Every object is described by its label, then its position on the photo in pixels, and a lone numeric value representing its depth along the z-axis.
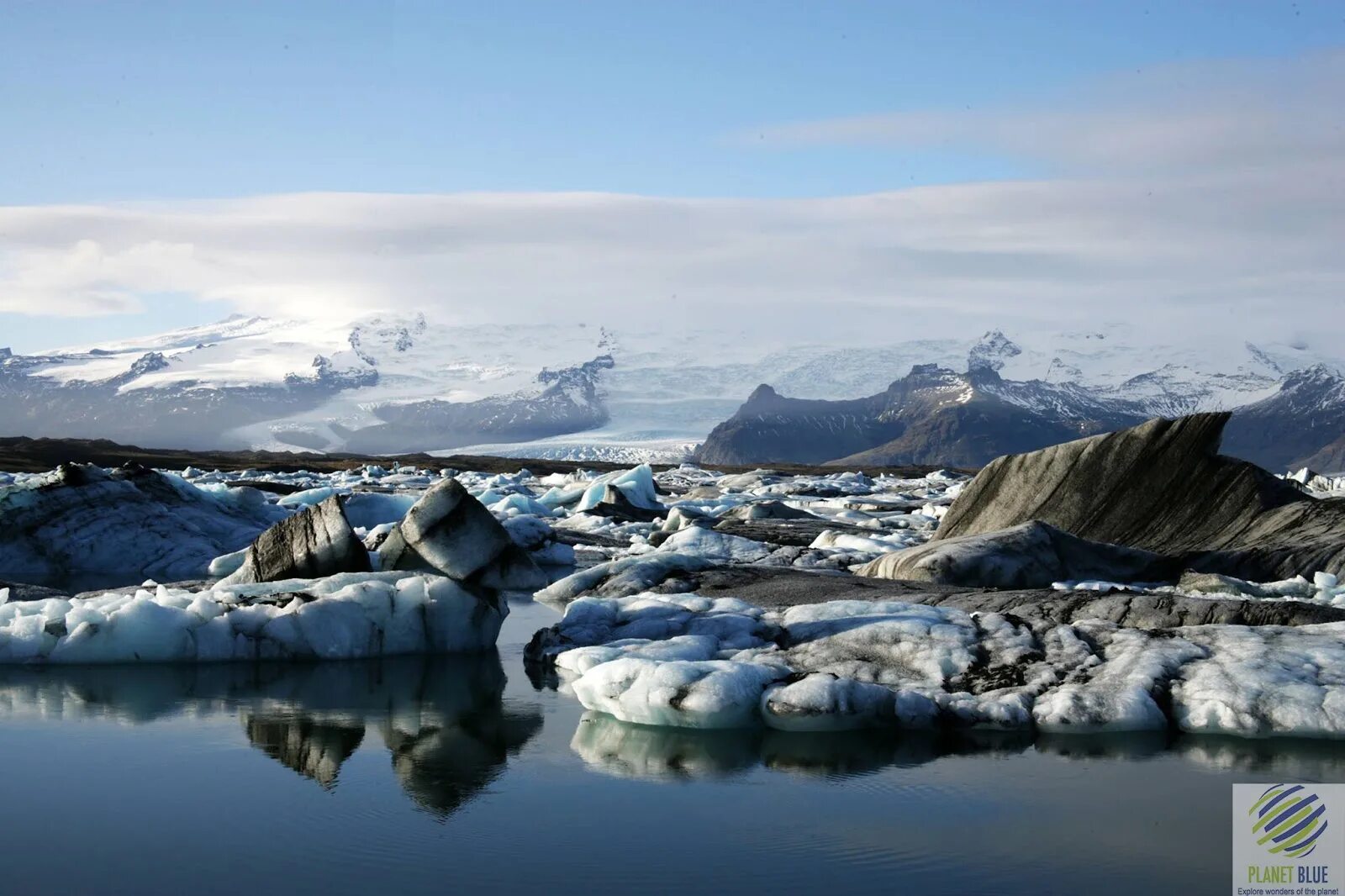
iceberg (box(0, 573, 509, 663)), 11.59
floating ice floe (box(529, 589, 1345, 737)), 9.18
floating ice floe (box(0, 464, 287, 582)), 18.67
